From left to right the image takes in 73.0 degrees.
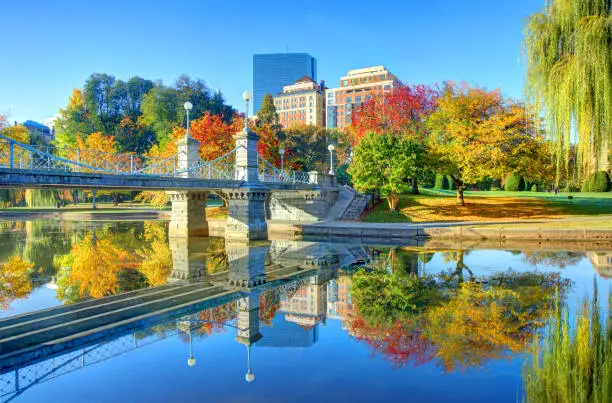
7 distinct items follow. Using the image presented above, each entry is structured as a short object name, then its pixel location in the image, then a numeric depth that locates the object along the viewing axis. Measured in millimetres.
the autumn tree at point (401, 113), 31453
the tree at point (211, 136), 32281
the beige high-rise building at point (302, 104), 108812
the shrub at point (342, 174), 47194
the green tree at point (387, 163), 25953
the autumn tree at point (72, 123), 48312
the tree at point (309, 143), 53875
